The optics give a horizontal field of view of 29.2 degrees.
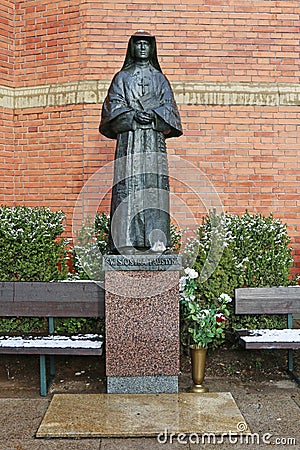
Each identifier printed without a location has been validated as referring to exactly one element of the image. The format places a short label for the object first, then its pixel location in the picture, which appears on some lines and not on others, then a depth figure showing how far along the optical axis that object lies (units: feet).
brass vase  18.21
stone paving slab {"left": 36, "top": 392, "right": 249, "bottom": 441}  14.82
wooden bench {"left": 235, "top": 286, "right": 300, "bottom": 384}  20.65
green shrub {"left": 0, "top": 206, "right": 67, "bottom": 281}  22.48
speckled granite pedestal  17.52
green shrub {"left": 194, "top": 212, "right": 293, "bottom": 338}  21.99
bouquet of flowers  18.75
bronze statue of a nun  17.98
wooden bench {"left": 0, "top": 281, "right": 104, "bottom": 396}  20.16
